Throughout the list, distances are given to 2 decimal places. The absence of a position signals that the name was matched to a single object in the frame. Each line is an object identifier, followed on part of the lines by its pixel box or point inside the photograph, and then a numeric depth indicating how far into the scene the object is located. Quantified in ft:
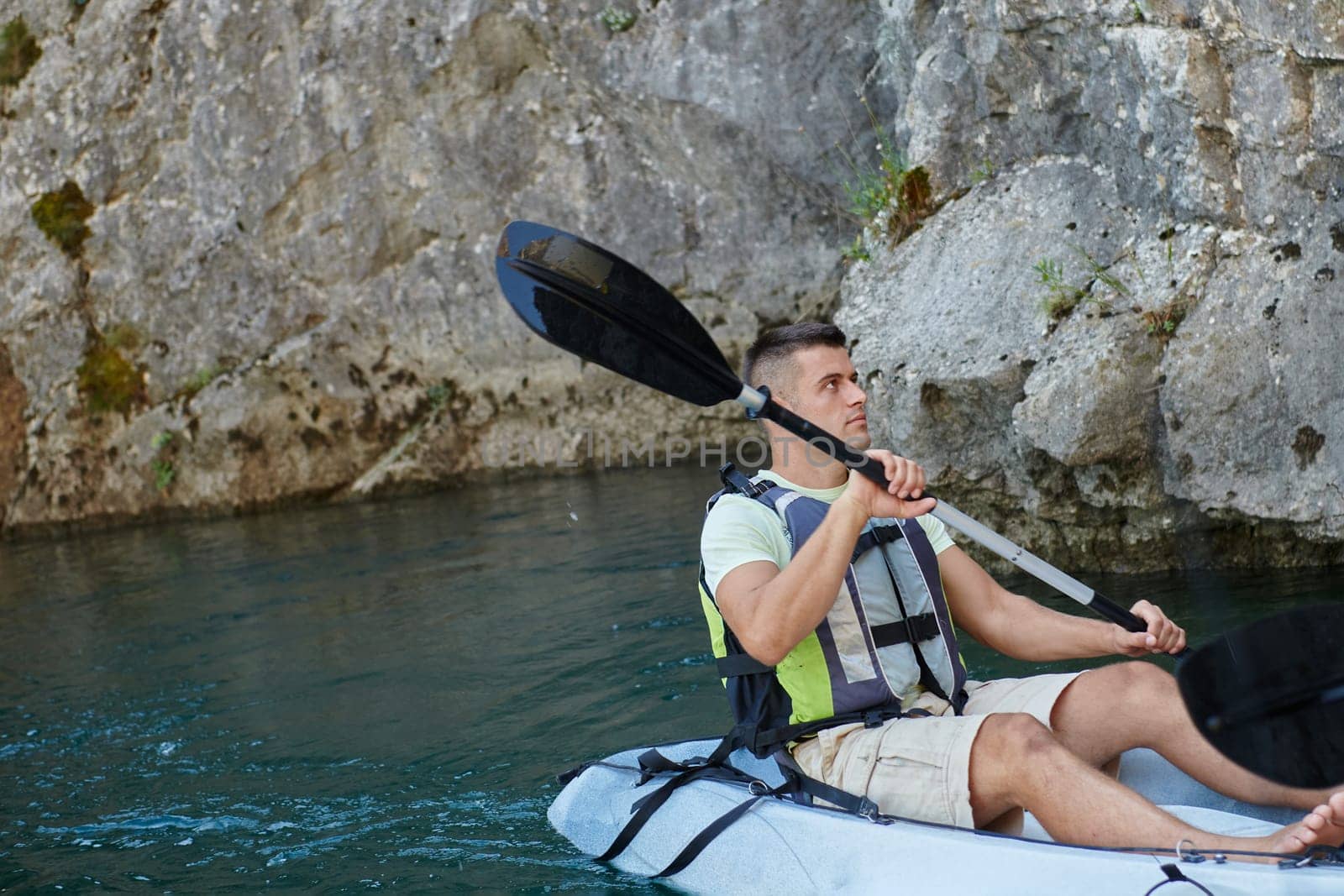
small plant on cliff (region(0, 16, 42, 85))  37.63
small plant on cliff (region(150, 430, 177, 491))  35.76
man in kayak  8.41
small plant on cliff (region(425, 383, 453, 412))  35.47
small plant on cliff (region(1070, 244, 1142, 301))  17.39
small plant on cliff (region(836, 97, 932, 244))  20.76
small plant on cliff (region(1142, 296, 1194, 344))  16.51
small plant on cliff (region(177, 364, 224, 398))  36.22
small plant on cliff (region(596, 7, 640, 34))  33.94
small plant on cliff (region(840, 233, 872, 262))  21.43
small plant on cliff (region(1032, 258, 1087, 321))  17.60
